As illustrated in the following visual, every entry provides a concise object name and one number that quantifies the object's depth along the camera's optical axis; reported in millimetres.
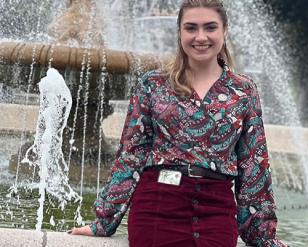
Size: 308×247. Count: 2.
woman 2328
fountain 6641
